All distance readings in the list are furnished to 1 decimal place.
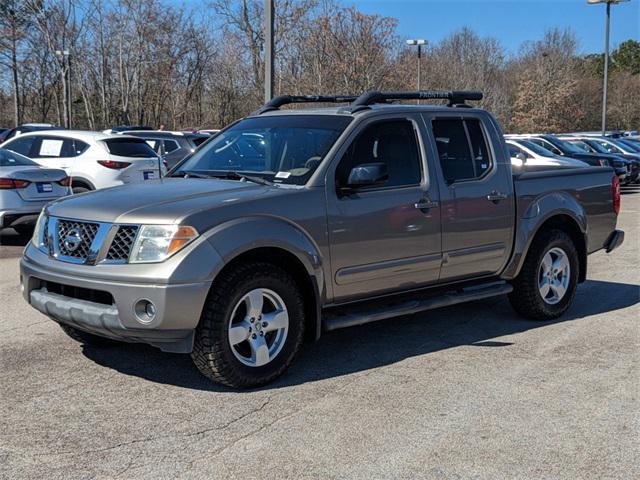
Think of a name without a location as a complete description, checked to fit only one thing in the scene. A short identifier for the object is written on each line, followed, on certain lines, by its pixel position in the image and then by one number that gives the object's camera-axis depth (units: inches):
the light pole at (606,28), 1278.3
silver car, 413.4
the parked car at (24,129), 798.5
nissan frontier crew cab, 179.3
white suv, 502.0
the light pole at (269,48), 534.9
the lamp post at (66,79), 1299.2
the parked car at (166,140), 703.1
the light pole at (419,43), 1224.9
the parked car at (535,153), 757.3
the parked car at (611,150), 965.2
